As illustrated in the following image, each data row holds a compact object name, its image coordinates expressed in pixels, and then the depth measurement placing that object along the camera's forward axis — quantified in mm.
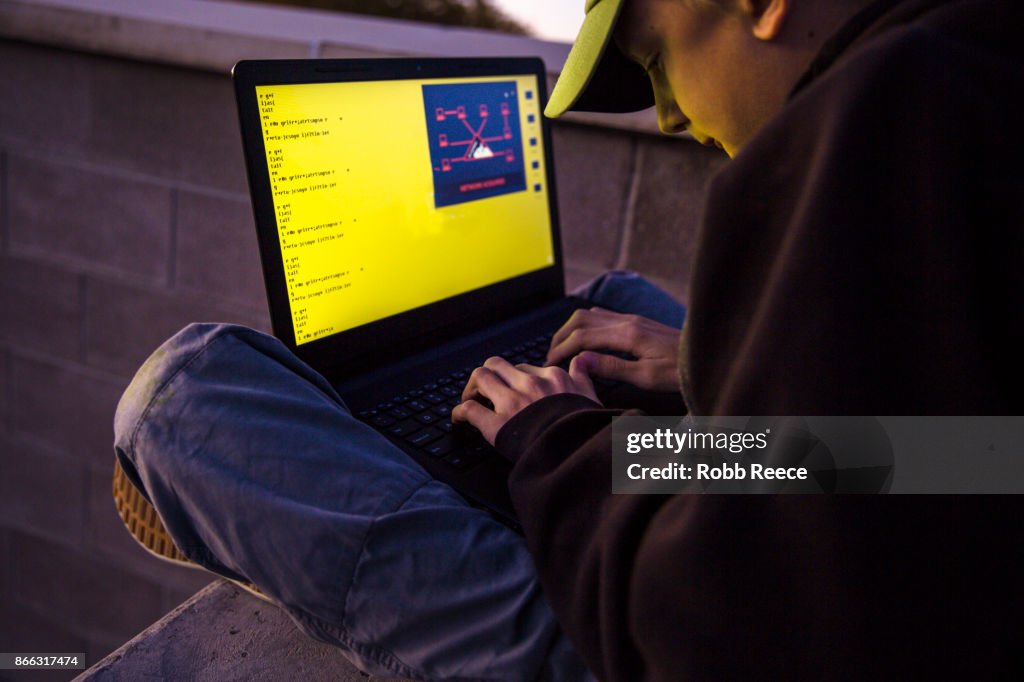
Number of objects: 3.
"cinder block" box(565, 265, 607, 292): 1640
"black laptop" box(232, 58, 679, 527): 786
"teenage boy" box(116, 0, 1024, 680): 430
